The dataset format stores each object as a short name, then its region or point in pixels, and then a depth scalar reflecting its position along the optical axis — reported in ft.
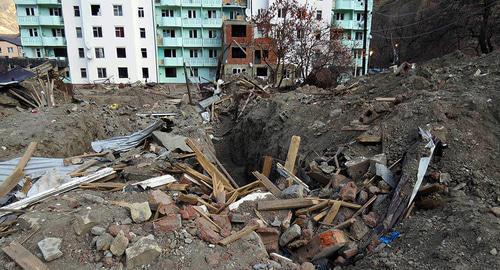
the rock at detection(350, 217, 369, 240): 15.31
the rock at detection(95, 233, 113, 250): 12.84
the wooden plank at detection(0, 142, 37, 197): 19.79
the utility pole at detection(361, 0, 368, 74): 61.87
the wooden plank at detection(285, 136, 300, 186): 22.02
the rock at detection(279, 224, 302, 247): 15.44
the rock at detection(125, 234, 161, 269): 12.44
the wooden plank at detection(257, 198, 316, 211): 17.17
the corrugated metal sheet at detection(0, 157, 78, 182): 22.50
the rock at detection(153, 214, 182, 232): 14.07
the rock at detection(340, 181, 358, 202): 16.88
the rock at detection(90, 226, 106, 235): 13.52
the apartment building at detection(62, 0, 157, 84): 102.68
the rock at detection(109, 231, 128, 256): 12.73
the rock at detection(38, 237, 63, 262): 12.25
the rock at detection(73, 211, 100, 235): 13.56
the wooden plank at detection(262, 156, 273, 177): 24.18
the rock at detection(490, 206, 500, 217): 13.57
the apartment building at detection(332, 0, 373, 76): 110.93
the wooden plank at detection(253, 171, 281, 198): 19.09
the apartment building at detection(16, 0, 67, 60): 107.04
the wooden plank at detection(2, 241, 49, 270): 11.95
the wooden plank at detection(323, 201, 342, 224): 16.22
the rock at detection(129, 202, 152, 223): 14.69
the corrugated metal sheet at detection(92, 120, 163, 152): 30.42
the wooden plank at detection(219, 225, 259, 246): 13.99
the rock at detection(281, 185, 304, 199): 17.87
